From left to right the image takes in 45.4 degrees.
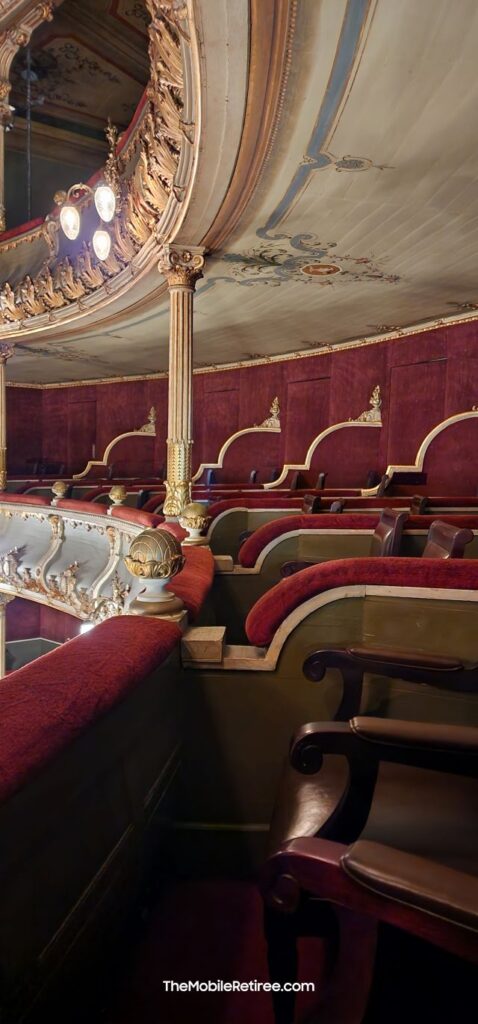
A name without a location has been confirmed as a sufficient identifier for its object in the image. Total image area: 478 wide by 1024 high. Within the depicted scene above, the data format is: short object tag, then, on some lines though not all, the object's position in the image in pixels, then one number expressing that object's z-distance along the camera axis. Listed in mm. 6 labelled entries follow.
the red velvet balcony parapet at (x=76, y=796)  850
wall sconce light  4887
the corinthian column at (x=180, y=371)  4914
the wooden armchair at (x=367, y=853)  762
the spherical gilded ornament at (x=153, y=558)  1682
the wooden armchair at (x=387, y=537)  2748
